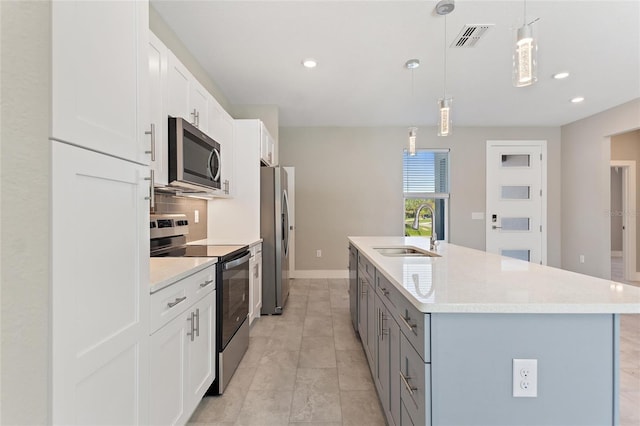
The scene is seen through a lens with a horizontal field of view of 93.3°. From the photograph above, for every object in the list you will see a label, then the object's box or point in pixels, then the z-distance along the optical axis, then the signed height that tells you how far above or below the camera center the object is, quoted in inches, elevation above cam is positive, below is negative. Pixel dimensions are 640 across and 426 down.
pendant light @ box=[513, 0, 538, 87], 55.0 +29.6
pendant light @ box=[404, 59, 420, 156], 108.1 +26.8
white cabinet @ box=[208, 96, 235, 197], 108.3 +30.1
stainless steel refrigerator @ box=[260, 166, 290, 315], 135.3 -10.7
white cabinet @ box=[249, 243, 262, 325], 116.0 -27.7
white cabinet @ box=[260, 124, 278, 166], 140.0 +32.7
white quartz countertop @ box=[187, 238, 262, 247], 114.2 -11.0
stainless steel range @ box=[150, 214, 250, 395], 75.4 -19.0
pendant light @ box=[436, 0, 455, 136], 84.4 +30.2
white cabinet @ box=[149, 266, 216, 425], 49.9 -25.7
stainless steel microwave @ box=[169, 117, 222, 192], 77.0 +15.6
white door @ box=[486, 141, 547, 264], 213.8 +11.9
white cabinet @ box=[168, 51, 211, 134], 79.9 +34.6
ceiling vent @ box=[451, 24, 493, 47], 96.1 +59.5
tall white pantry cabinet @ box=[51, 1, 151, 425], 31.5 +0.2
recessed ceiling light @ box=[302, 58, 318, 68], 116.9 +59.6
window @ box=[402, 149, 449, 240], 214.2 +23.6
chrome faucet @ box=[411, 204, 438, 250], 94.2 -3.1
